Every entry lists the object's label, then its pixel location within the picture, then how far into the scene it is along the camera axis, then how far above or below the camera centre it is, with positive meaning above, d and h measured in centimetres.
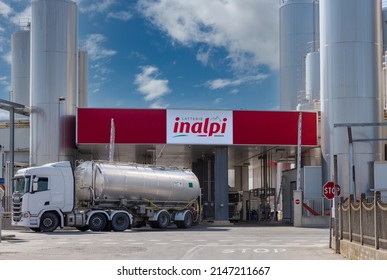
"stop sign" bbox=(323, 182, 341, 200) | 2581 +1
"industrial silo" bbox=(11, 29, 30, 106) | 6306 +1133
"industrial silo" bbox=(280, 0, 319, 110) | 6366 +1387
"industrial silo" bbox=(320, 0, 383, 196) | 4628 +727
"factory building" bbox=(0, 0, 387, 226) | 4650 +493
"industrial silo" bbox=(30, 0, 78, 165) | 4772 +761
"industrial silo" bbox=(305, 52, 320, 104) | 5874 +985
